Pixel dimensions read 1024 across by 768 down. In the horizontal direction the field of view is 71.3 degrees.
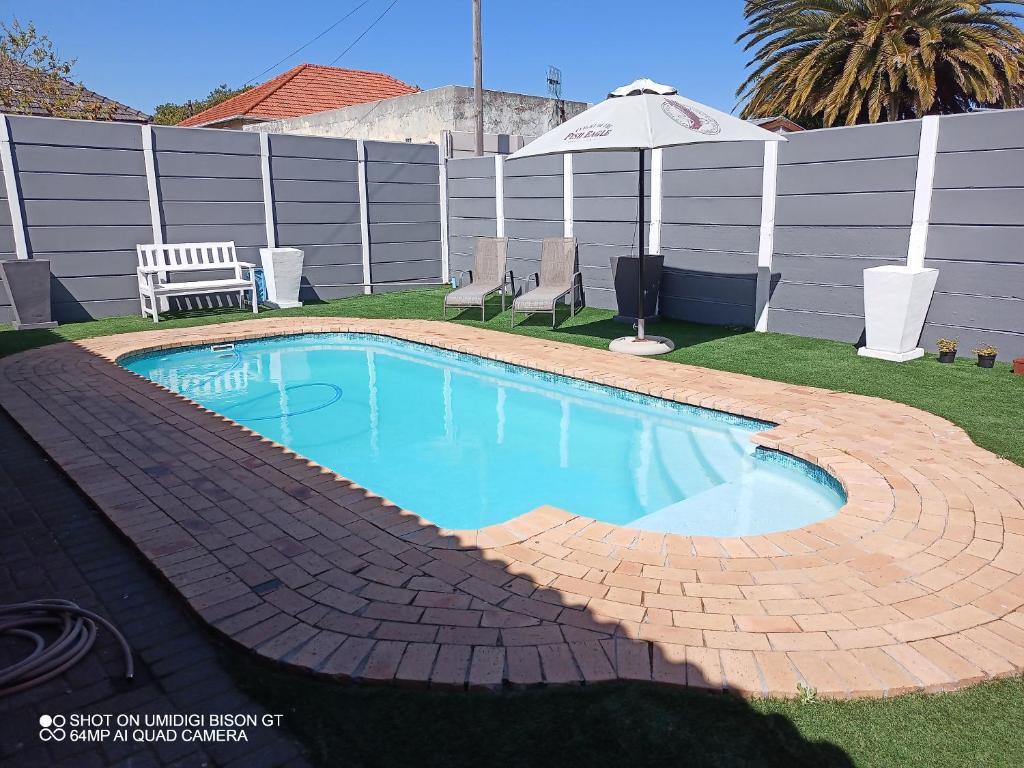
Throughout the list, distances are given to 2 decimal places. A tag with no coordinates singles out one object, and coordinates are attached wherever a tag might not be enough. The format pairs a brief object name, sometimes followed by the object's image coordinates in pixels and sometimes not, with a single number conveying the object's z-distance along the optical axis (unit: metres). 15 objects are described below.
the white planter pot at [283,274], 12.02
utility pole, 16.58
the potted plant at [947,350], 7.63
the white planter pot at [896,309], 7.60
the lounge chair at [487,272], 11.00
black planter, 9.91
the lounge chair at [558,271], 10.74
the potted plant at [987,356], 7.43
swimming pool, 5.11
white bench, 10.88
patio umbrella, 6.98
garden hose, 2.68
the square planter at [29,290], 9.98
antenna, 23.56
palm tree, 15.48
